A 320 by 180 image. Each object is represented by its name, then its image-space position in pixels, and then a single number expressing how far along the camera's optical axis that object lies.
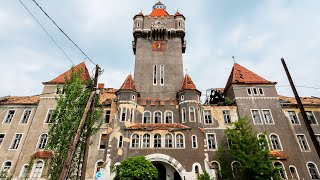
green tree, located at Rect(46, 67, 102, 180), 20.52
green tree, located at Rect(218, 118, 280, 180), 23.05
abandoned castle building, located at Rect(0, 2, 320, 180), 28.11
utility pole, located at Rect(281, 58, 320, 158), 16.02
